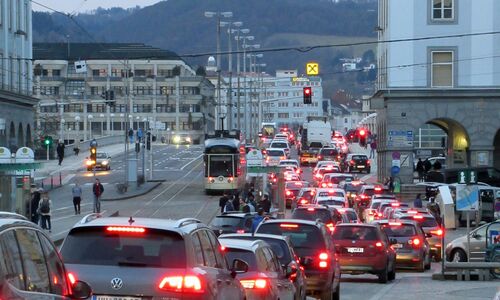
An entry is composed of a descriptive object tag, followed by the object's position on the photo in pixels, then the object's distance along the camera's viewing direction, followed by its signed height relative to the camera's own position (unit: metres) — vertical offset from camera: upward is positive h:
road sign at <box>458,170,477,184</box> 43.47 -1.76
